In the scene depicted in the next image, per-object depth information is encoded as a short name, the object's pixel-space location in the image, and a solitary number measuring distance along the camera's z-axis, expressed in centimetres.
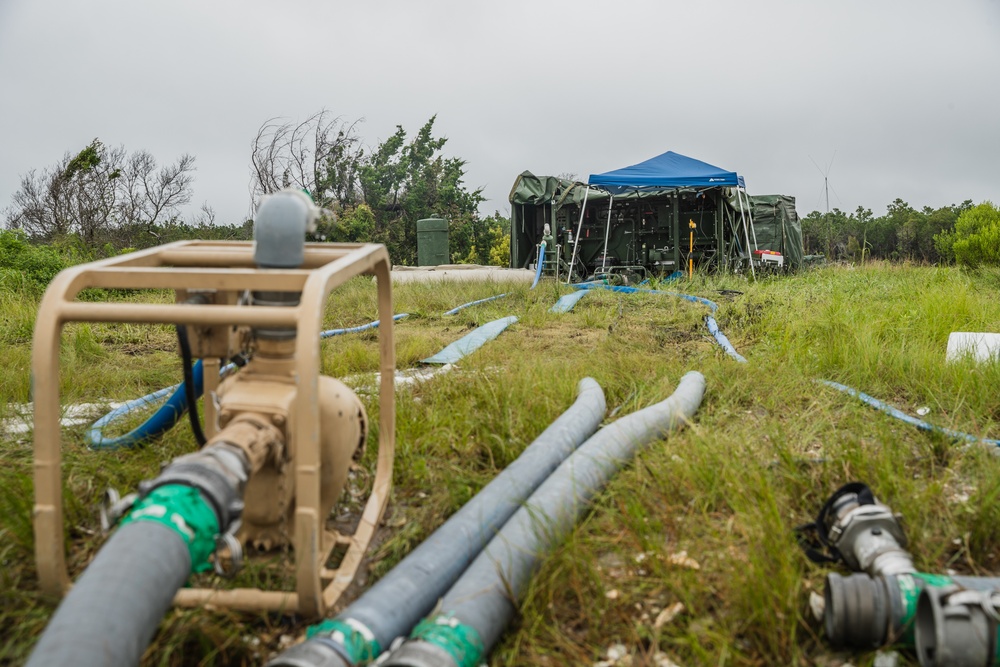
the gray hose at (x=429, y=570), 152
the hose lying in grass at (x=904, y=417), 270
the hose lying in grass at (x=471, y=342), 487
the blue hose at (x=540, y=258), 1044
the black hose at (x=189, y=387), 207
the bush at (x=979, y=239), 1210
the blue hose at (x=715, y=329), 452
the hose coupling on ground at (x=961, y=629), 150
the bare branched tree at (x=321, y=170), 1616
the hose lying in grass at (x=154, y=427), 275
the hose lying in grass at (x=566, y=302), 729
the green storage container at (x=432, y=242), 1527
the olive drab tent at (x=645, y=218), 1152
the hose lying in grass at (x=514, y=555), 156
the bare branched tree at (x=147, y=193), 1906
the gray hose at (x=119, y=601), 119
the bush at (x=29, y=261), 766
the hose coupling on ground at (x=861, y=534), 183
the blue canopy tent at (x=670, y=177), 1108
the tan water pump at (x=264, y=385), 159
